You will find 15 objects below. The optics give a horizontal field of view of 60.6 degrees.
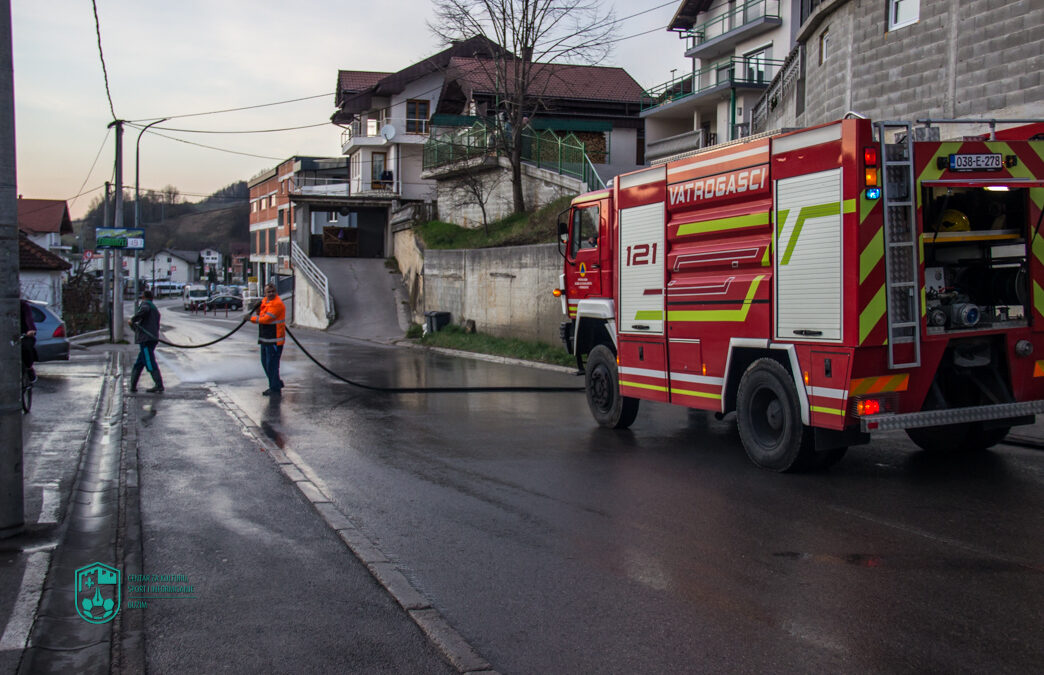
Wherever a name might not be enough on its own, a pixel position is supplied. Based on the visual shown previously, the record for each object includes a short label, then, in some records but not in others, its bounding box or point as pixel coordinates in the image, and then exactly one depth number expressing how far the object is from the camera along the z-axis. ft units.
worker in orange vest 48.88
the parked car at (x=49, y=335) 59.26
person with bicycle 38.65
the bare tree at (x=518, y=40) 96.07
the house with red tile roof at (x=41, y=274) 116.47
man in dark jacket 49.49
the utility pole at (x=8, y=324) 20.11
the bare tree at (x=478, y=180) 112.37
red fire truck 24.26
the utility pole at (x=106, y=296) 103.08
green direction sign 90.02
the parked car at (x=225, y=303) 214.81
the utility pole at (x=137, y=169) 126.62
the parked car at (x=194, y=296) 224.35
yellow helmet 25.98
